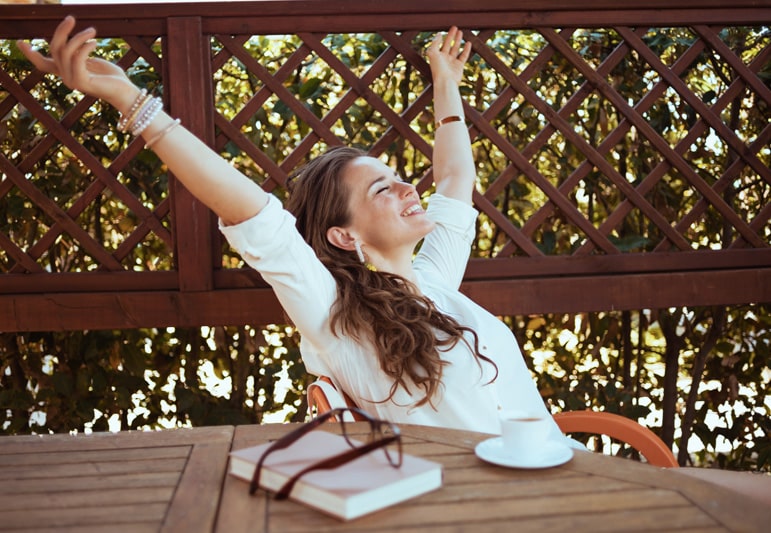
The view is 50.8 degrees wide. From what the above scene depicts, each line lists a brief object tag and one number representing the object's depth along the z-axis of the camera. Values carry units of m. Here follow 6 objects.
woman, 1.34
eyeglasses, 0.96
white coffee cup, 1.09
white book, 0.91
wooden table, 0.90
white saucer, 1.06
